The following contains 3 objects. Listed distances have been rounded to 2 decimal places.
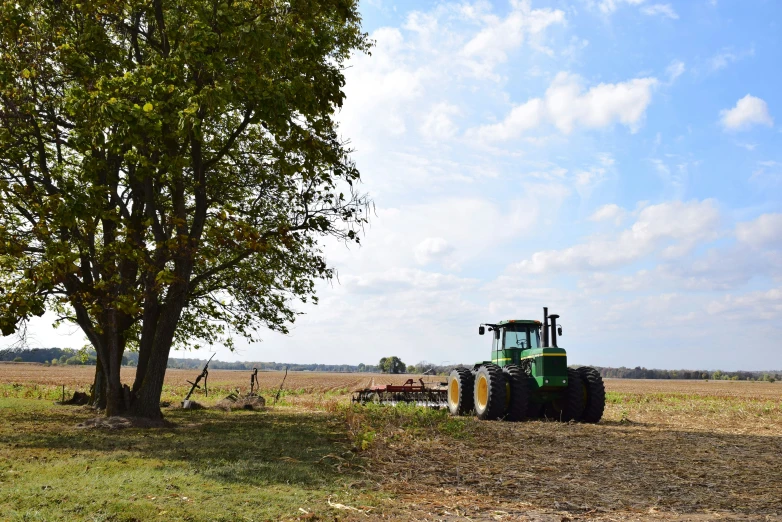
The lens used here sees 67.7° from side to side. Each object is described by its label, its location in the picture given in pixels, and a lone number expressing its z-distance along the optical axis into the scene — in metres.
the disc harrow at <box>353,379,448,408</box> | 20.30
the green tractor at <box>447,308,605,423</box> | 15.85
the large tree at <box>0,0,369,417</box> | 11.56
